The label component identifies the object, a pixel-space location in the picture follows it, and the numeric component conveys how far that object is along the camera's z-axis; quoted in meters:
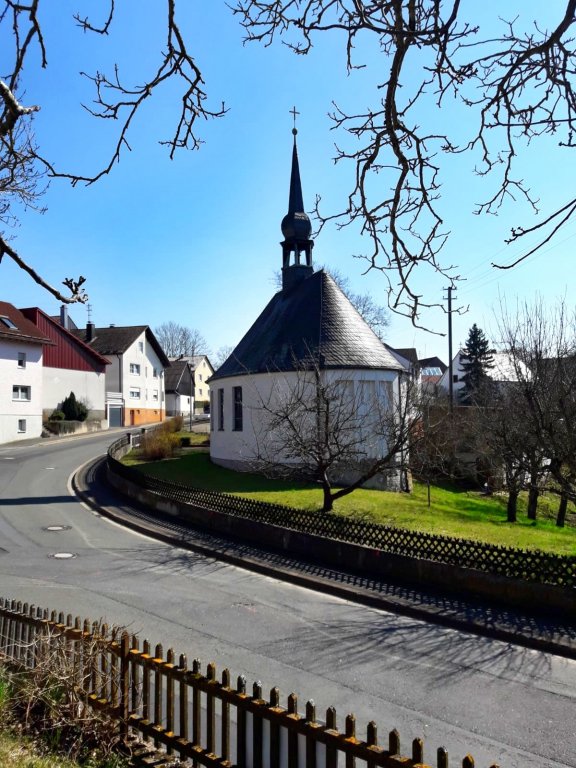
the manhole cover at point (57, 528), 16.78
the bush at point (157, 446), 32.91
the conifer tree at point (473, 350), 48.40
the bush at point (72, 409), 49.84
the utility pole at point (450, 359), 34.07
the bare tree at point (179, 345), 103.50
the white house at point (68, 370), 49.75
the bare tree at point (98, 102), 4.32
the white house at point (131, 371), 59.81
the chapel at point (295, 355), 25.03
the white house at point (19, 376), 42.47
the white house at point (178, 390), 77.56
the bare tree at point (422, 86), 3.65
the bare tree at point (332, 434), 17.17
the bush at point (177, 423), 41.53
